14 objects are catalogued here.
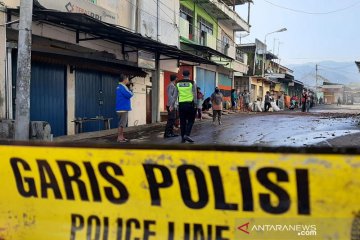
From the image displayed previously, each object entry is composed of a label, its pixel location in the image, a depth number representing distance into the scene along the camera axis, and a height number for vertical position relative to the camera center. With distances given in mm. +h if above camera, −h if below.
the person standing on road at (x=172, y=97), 11087 +175
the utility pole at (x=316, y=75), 88319 +6819
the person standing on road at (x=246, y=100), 35338 +378
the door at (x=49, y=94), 11109 +216
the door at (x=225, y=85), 31605 +1557
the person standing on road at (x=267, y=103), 34181 +128
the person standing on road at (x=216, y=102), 15805 +73
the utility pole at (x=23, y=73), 7809 +561
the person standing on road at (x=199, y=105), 17483 -92
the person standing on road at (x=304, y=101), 33775 +340
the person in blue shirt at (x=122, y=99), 10212 +91
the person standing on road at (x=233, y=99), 30883 +392
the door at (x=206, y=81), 26438 +1622
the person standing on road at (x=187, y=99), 9648 +106
